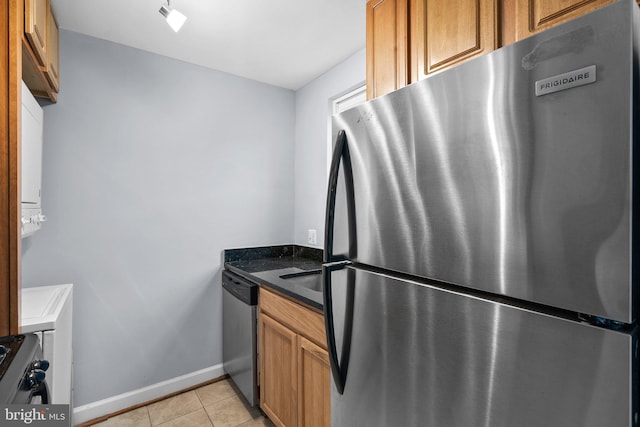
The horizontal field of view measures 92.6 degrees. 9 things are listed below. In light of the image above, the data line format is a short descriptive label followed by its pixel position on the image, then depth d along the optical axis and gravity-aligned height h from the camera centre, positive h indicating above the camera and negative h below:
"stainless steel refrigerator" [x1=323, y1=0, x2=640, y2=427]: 0.50 -0.04
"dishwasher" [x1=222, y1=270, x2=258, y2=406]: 2.00 -0.85
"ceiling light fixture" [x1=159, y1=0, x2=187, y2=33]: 1.58 +1.03
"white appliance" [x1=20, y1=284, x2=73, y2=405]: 1.32 -0.51
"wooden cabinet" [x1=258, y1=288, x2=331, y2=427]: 1.44 -0.80
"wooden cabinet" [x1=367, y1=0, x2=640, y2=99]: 0.91 +0.66
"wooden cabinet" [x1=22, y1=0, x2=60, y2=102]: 1.21 +0.74
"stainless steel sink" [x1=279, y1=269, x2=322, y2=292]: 2.07 -0.44
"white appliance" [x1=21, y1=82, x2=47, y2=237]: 1.32 +0.25
